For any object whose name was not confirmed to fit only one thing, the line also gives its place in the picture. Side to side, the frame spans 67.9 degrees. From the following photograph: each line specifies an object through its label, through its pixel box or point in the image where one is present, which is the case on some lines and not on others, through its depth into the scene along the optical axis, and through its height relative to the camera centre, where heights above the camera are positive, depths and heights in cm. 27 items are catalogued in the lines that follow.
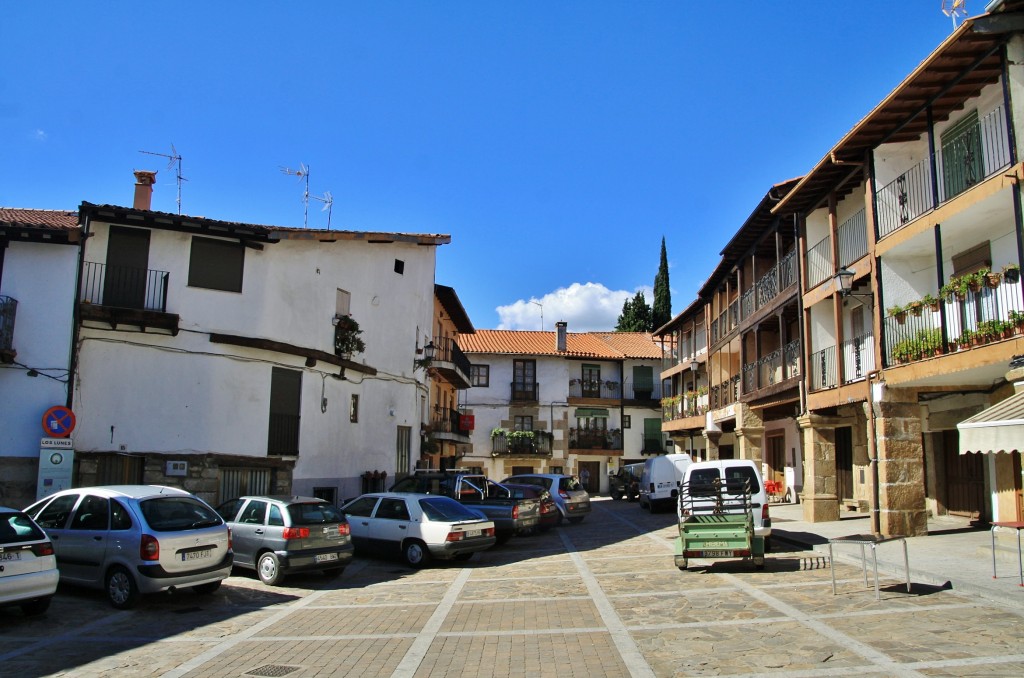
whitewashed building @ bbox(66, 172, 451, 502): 1639 +218
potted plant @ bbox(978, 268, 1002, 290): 1238 +299
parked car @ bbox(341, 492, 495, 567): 1483 -148
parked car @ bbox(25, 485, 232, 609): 1059 -132
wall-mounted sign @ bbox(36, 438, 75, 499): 1470 -46
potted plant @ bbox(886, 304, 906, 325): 1539 +296
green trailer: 1284 -119
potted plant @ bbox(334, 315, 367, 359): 2152 +324
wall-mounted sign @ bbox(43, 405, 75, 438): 1460 +47
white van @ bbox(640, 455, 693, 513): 2778 -83
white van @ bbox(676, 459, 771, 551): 1512 -34
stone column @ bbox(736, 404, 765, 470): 2652 +106
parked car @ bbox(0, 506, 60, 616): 929 -147
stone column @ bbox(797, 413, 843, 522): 1948 -23
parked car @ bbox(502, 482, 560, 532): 2116 -129
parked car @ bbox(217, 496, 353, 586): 1257 -144
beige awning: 1061 +49
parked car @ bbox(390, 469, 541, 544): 1876 -113
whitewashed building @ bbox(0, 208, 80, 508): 1513 +224
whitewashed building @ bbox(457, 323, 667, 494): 4553 +284
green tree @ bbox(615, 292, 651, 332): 6253 +1167
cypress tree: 5897 +1223
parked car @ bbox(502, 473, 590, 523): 2400 -120
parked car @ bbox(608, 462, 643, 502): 3728 -130
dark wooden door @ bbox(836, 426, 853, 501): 2311 -7
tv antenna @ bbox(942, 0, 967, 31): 1530 +908
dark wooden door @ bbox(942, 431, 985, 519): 1727 -44
